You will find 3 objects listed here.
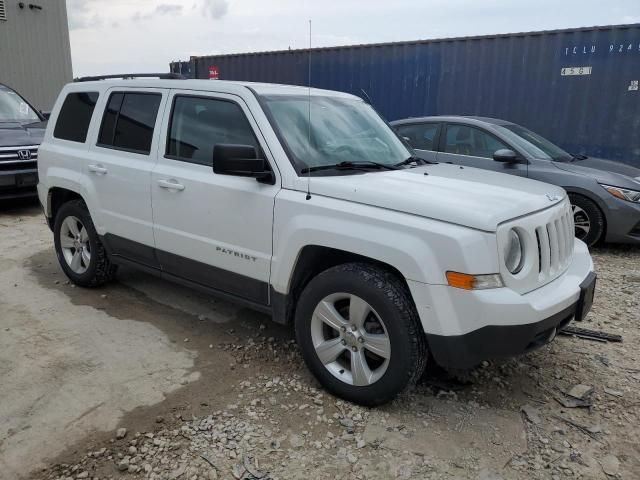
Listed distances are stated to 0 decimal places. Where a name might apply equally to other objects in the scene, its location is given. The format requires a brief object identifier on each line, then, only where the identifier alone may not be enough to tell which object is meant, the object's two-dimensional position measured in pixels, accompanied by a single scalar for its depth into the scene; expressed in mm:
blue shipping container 8938
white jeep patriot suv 2650
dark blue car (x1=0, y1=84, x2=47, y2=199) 7645
